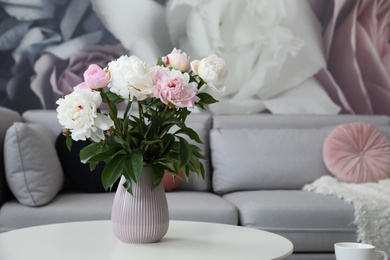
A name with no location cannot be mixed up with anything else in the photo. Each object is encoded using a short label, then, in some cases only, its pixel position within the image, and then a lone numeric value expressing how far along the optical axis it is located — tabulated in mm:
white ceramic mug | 1197
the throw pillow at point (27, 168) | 2311
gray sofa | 2316
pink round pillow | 2836
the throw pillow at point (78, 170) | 2609
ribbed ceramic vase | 1372
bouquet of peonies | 1272
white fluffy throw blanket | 2326
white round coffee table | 1269
